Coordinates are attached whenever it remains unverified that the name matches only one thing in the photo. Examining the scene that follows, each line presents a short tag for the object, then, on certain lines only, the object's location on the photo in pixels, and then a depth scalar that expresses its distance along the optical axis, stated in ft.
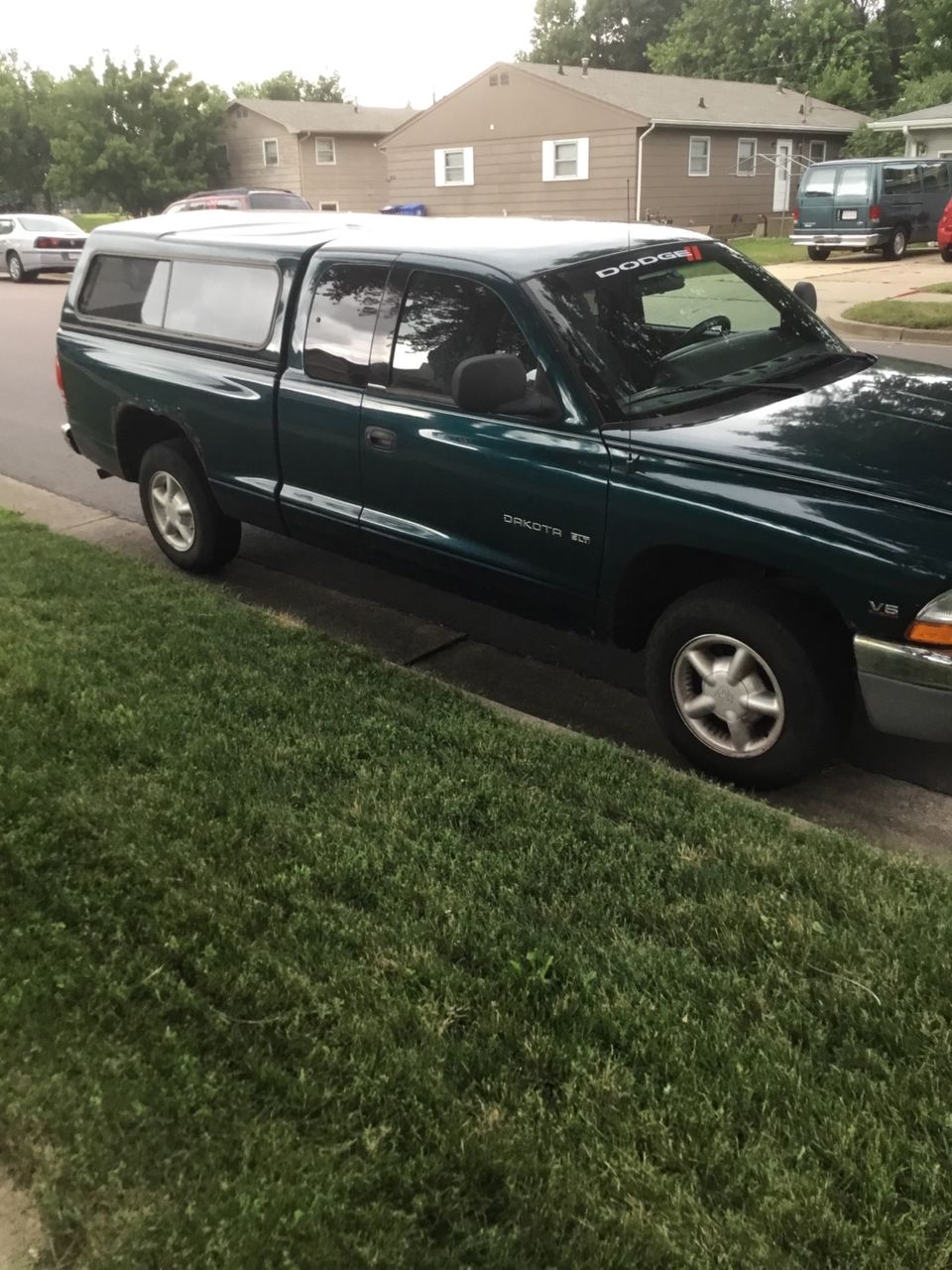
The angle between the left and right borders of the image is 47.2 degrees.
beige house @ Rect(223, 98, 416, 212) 140.36
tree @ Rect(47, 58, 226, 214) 141.69
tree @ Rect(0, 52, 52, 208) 169.58
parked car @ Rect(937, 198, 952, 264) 65.00
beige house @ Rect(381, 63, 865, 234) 100.12
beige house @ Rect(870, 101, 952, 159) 100.94
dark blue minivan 71.00
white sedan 82.38
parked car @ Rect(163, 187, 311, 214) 88.12
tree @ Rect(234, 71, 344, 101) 263.70
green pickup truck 11.06
